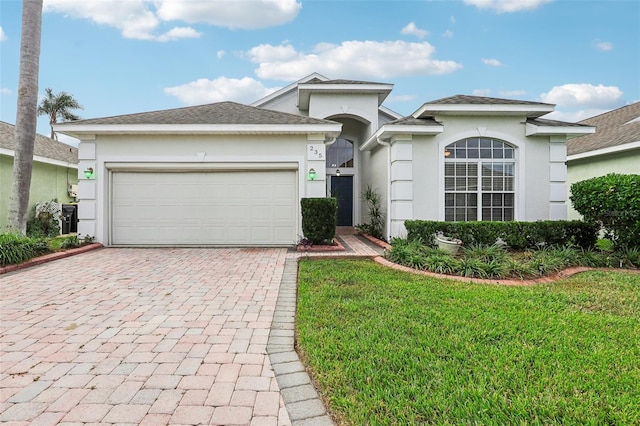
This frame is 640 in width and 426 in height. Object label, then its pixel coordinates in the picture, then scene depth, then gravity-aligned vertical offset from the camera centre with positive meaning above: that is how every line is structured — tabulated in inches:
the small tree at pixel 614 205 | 273.0 +9.8
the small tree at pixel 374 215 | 434.2 -0.7
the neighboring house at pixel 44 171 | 449.7 +63.4
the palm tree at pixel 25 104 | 320.2 +102.5
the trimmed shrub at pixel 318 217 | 350.9 -3.2
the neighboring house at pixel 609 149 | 410.9 +86.5
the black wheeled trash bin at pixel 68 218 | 522.9 -10.0
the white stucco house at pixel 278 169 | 362.9 +49.3
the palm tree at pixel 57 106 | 1109.1 +351.8
